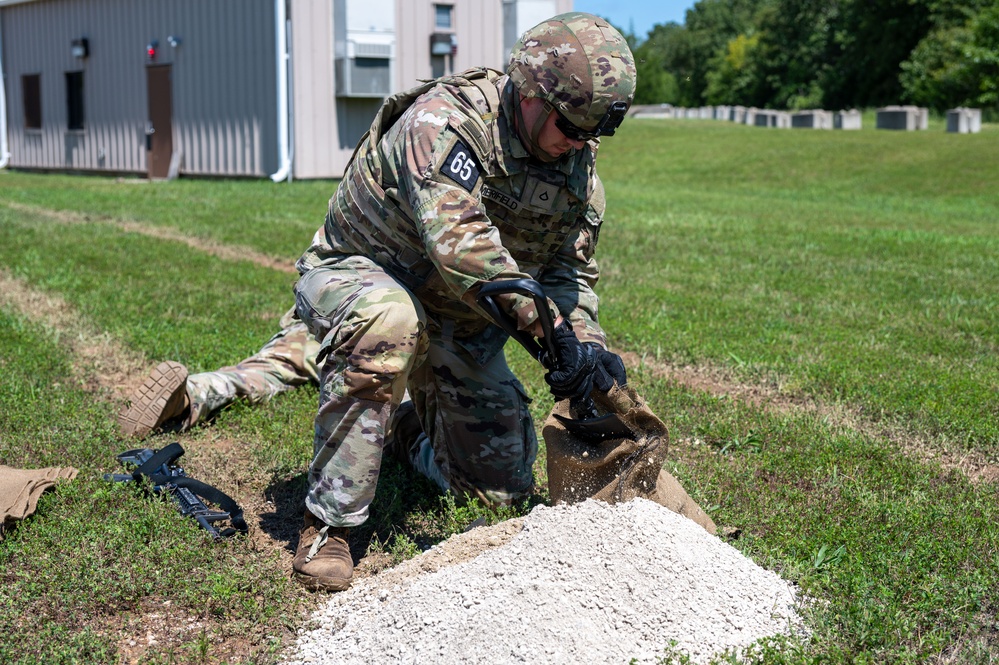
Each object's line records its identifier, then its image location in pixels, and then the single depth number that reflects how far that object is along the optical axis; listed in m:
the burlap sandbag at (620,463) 3.44
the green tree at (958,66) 43.50
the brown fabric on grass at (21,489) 3.58
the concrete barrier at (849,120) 33.41
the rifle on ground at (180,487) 3.70
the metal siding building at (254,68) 17.92
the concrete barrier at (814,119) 34.66
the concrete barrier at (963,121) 29.53
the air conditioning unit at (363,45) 17.77
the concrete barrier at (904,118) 31.75
